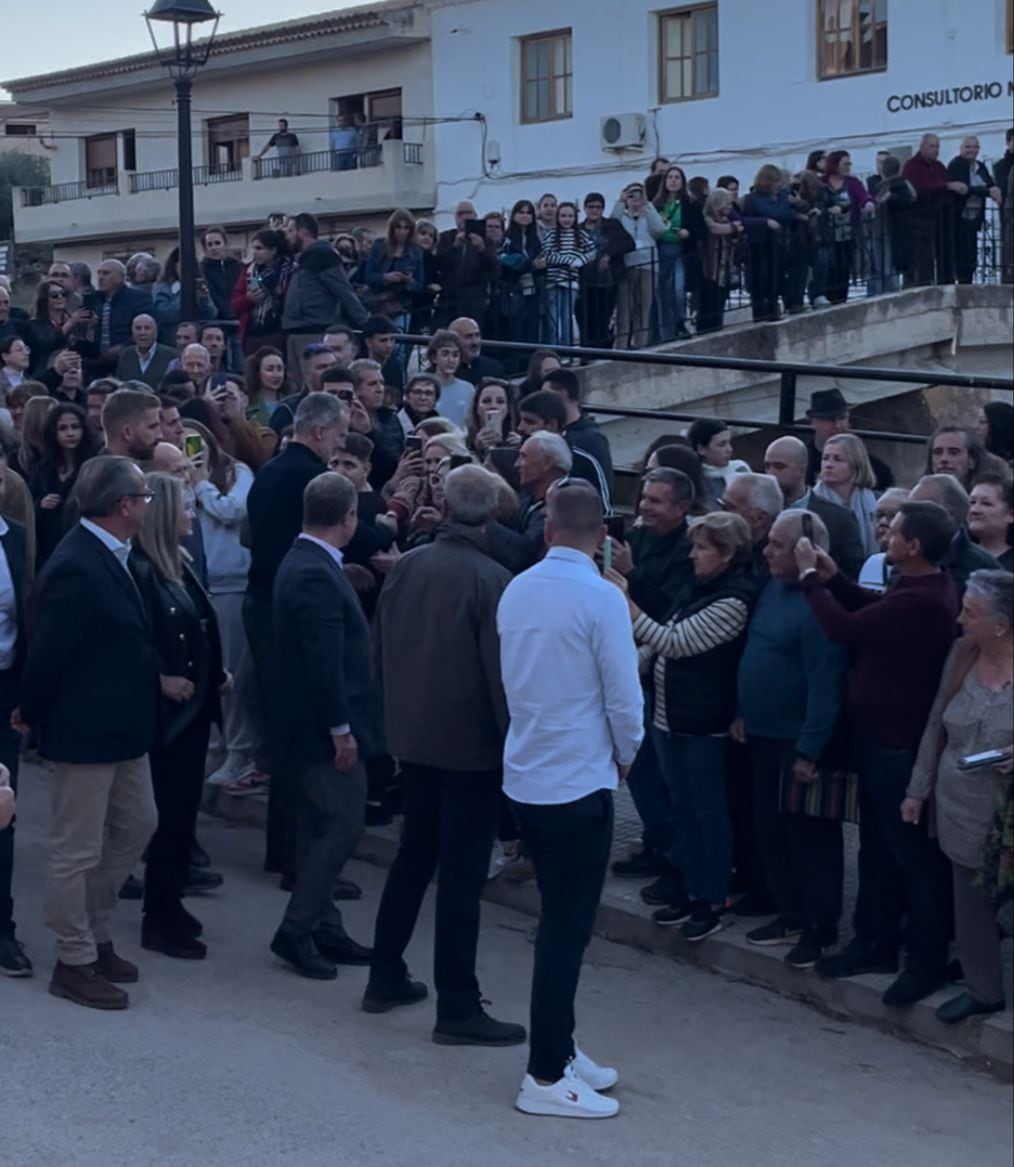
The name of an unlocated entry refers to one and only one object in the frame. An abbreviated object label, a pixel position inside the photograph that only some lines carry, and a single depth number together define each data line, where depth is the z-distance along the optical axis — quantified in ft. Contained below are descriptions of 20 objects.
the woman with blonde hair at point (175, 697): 21.44
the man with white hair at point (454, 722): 19.36
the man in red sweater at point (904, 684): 19.74
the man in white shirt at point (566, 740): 17.78
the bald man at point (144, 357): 40.42
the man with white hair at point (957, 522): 20.56
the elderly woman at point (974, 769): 18.66
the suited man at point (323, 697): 21.13
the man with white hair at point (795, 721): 20.77
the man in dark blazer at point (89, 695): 19.89
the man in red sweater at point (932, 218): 57.31
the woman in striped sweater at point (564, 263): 51.44
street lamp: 43.86
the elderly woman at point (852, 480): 25.08
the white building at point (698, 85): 78.74
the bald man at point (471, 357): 37.50
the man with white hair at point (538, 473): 23.45
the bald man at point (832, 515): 22.90
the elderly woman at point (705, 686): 21.91
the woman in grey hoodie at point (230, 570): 27.76
